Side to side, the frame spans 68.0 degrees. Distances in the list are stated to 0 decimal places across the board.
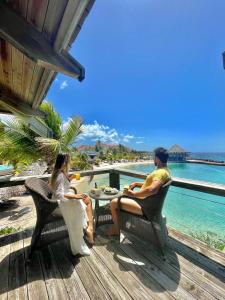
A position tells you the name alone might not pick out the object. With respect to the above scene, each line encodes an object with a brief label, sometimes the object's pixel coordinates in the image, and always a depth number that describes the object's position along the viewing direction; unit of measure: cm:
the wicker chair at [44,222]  189
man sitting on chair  191
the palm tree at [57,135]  466
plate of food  250
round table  265
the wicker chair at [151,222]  189
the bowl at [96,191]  246
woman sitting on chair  194
